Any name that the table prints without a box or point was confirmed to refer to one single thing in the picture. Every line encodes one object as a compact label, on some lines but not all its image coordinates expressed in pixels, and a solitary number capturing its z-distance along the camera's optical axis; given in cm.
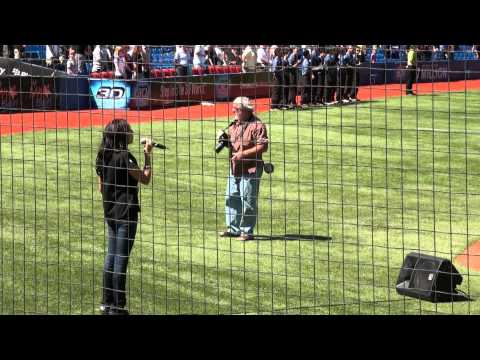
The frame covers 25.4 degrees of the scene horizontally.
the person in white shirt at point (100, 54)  2372
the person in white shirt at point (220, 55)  3085
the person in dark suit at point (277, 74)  2466
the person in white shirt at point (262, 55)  3092
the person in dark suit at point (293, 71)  2385
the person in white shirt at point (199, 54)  3036
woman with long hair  1071
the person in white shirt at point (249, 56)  2730
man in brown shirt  1387
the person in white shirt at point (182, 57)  2813
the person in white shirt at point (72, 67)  2142
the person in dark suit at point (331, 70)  2568
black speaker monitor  1113
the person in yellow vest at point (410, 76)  2963
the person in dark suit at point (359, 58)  2264
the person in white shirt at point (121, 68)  2059
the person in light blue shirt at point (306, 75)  2504
